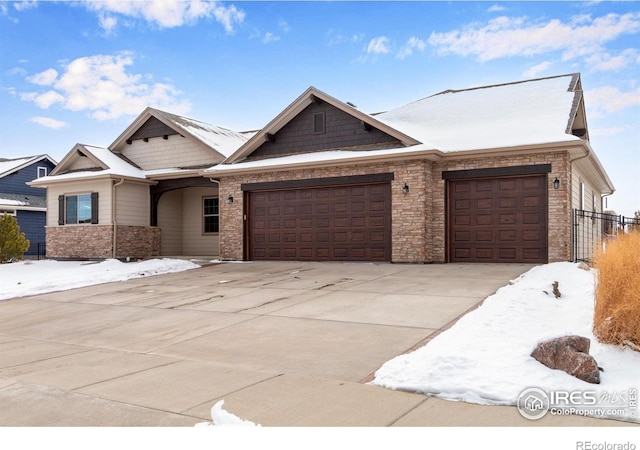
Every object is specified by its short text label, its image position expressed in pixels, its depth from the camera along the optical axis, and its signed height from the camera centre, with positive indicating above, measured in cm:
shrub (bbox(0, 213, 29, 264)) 2144 -93
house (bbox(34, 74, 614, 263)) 1432 +104
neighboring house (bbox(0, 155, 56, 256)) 2881 +104
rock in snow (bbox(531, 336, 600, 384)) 465 -129
